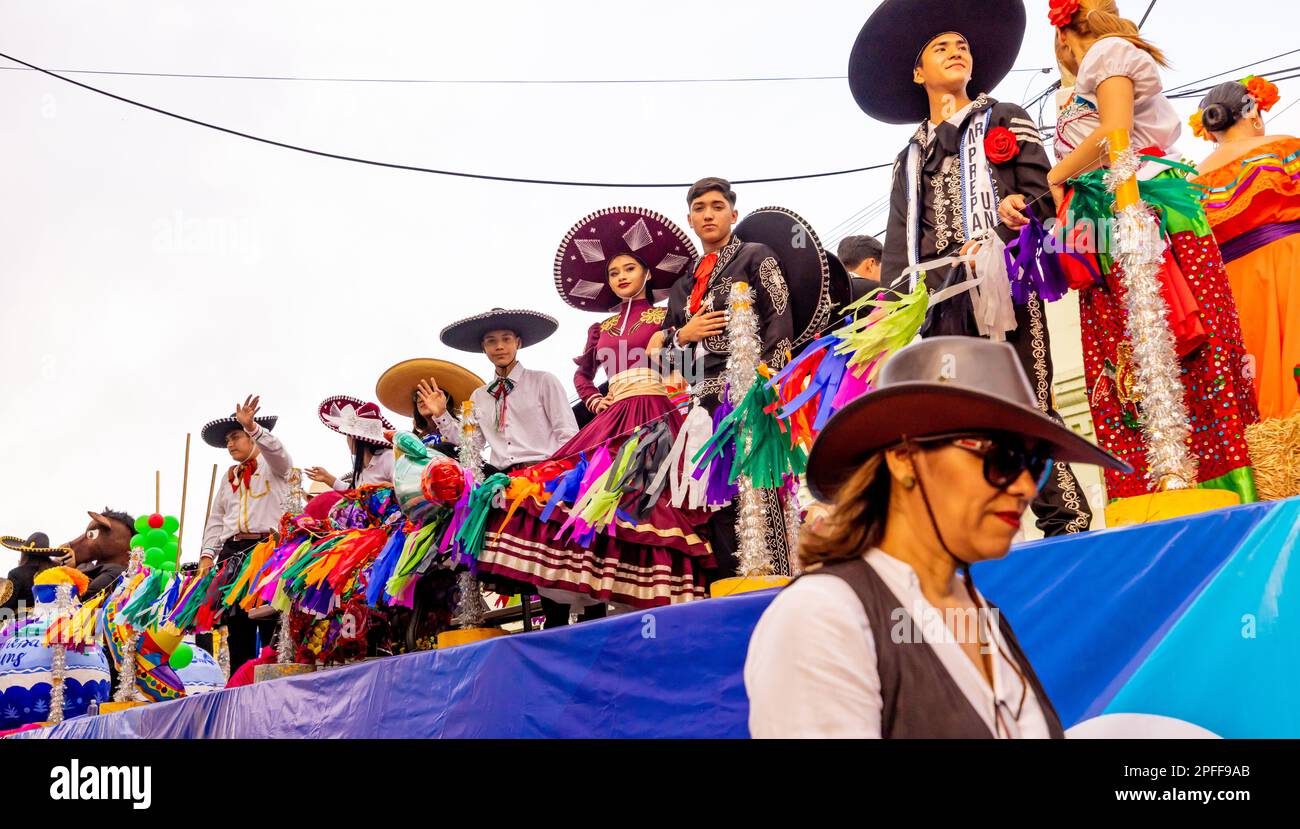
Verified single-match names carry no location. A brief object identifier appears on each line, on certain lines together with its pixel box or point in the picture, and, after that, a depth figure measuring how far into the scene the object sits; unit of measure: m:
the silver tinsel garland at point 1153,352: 2.99
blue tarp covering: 2.51
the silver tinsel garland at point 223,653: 10.40
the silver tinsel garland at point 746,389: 4.11
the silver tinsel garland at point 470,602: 5.48
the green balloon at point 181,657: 9.13
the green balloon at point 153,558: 8.62
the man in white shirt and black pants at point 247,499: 7.82
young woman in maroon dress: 4.78
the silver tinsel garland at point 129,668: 8.48
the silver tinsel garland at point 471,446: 5.97
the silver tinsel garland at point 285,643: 6.81
